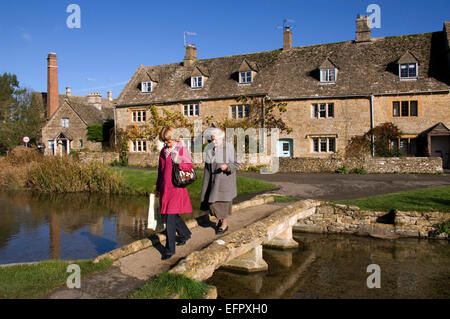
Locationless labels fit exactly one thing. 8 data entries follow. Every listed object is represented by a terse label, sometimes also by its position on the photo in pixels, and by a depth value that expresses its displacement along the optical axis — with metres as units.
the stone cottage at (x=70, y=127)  40.06
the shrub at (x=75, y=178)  21.61
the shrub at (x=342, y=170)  24.53
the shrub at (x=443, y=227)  11.66
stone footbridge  6.25
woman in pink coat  6.53
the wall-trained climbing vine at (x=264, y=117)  29.72
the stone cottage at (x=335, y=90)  26.73
